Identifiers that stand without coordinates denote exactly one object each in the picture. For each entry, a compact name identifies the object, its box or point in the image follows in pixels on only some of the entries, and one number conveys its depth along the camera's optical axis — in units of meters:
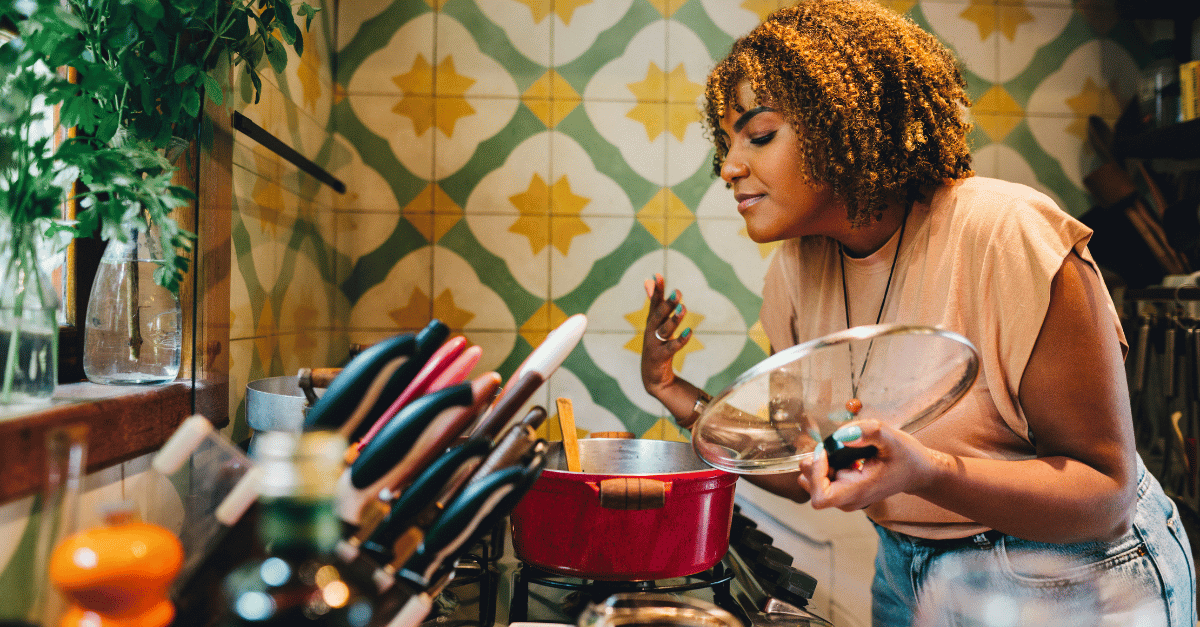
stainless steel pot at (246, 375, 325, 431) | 0.75
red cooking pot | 0.69
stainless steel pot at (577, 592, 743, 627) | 0.45
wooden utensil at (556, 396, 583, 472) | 0.83
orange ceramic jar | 0.34
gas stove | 0.72
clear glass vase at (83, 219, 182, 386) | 0.71
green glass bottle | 0.32
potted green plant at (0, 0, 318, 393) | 0.50
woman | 0.68
